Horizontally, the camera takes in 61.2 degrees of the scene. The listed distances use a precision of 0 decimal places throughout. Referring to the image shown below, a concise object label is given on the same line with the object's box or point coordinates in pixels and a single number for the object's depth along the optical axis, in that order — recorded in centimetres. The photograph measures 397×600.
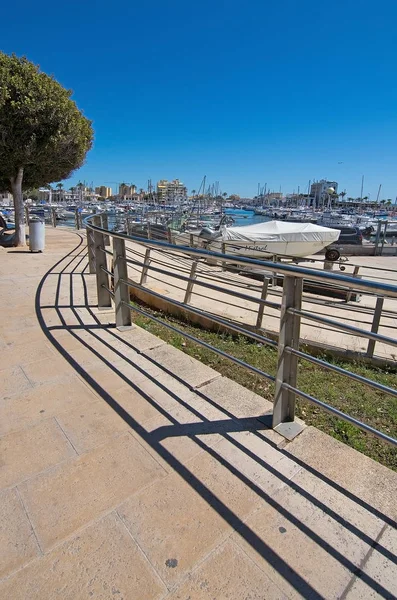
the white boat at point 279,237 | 1457
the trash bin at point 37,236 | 870
